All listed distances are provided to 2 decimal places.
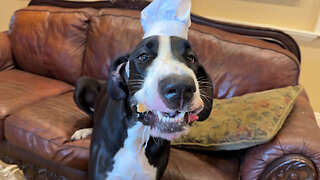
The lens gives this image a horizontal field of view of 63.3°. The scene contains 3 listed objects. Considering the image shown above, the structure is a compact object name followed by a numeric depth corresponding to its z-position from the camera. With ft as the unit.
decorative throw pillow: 4.02
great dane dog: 2.46
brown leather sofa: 3.95
